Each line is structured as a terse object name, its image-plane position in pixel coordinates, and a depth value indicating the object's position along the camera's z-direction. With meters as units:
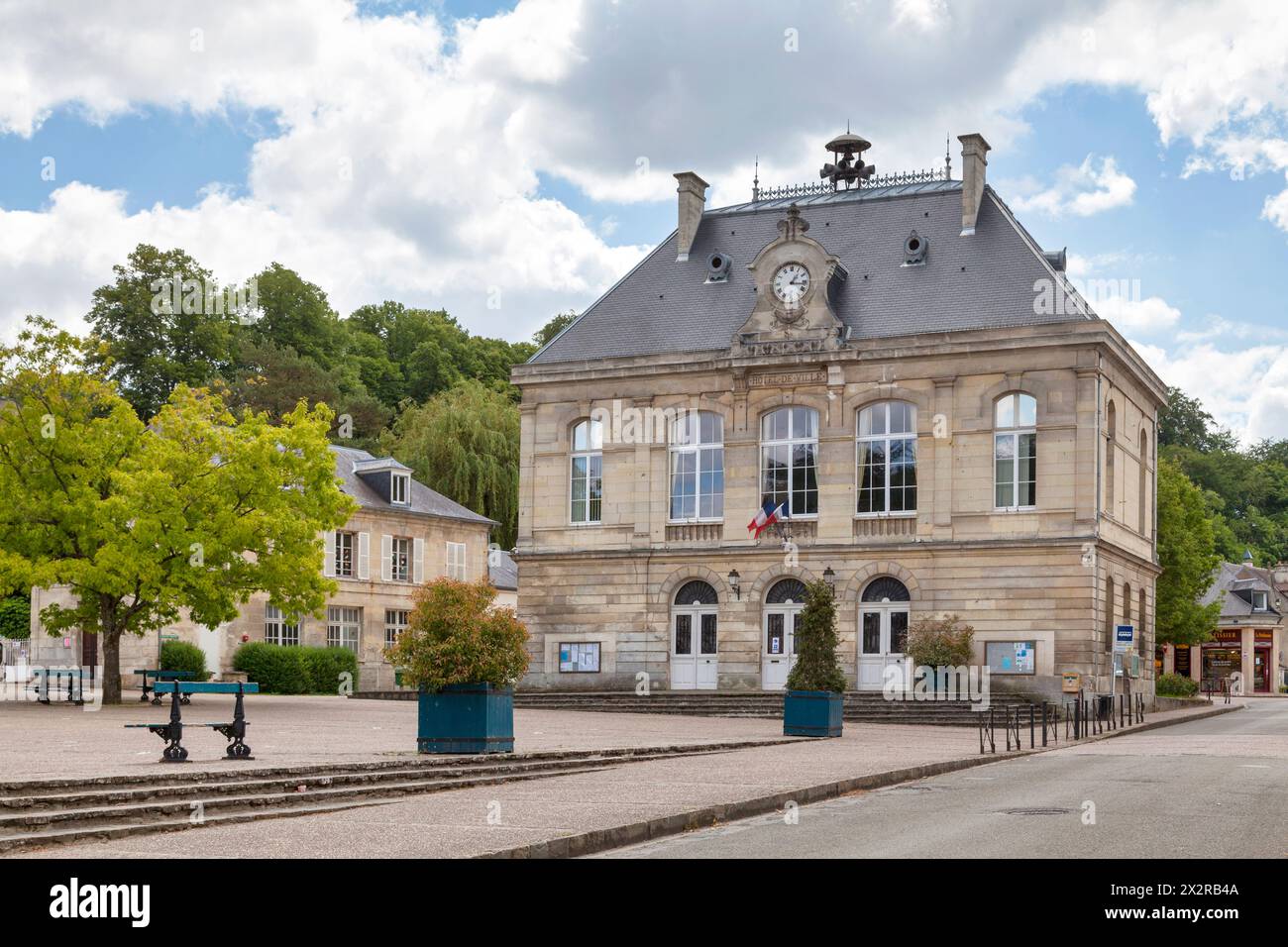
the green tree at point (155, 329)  71.94
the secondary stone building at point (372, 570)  48.81
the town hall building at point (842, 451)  40.31
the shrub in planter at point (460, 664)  19.72
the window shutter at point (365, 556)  52.97
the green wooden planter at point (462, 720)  19.91
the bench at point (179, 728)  17.36
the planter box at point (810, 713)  28.19
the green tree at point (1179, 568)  55.03
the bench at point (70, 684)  34.65
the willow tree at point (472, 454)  62.09
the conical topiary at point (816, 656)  28.39
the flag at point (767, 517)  42.91
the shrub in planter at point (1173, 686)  55.78
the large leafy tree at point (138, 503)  33.72
